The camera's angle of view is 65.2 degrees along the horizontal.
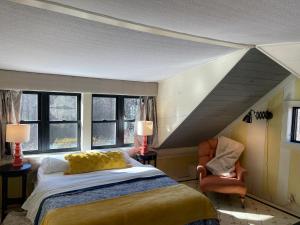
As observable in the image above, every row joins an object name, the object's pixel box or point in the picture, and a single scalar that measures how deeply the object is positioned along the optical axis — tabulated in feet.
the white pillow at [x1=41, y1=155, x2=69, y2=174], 10.34
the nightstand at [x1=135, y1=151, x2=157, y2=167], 13.11
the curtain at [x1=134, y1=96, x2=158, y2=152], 14.12
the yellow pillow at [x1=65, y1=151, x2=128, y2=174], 10.46
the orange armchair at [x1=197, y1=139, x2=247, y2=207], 11.44
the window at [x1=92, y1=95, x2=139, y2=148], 13.48
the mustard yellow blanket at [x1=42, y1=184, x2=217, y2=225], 6.59
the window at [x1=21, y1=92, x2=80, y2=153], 11.73
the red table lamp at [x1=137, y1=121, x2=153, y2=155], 13.10
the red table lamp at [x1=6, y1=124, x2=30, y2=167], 9.95
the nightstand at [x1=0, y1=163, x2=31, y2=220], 9.59
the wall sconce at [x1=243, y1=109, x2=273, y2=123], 12.16
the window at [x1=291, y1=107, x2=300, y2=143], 11.66
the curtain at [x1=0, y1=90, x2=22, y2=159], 10.73
